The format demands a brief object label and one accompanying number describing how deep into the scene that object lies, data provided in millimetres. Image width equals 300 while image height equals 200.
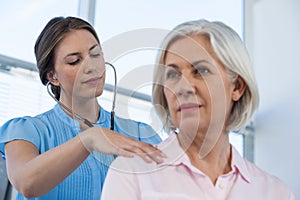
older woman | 894
